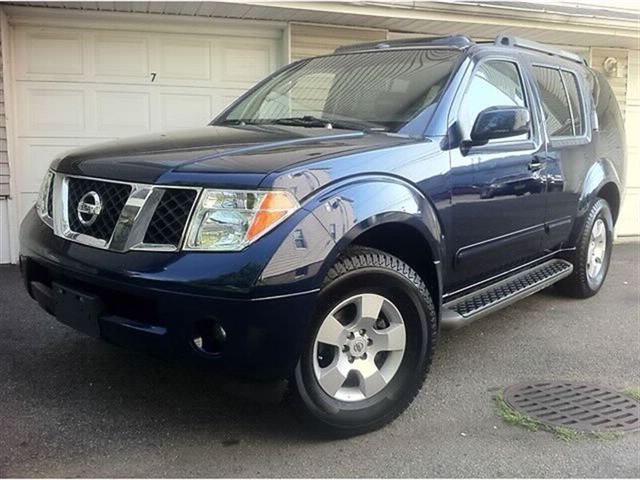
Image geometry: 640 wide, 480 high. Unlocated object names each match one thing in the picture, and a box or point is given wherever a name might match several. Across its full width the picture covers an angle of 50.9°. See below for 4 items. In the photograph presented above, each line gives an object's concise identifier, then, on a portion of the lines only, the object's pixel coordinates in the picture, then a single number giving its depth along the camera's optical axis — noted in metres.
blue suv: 2.73
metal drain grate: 3.40
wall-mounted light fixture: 8.74
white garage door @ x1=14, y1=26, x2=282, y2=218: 6.67
